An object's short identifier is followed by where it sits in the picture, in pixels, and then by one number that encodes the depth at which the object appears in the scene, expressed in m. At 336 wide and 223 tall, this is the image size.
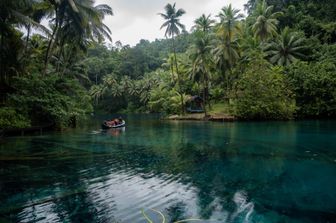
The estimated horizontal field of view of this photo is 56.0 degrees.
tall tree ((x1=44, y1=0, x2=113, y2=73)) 26.55
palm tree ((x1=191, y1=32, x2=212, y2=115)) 41.69
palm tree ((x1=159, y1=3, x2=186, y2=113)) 41.34
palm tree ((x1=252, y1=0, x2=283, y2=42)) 43.66
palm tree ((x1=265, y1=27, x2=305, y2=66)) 45.41
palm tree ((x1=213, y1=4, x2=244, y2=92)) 40.81
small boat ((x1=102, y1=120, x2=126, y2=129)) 30.14
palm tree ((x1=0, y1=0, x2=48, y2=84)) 20.27
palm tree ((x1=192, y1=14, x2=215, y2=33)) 51.37
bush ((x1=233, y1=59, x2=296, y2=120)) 36.53
